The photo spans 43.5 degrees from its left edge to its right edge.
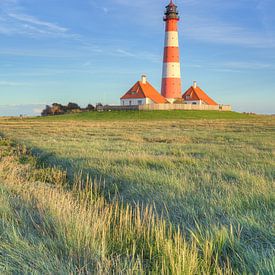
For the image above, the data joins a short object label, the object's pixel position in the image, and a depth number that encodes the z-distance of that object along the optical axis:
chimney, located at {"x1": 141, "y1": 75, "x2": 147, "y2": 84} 60.76
